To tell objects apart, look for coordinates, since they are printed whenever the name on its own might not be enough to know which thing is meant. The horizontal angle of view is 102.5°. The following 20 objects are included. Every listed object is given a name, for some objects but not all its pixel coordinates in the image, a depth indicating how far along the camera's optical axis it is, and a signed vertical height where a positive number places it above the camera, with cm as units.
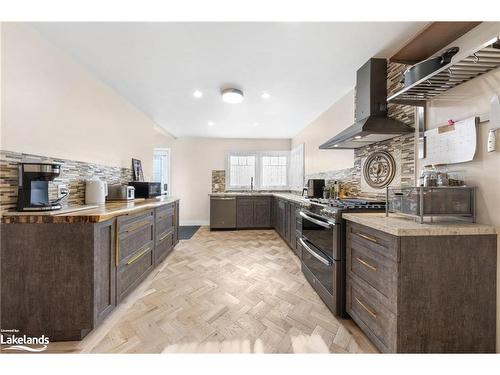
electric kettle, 219 -8
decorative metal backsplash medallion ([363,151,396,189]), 205 +20
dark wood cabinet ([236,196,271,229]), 485 -62
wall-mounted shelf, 111 +74
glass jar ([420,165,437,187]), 144 +7
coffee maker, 147 +2
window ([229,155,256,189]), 553 +34
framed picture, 334 +27
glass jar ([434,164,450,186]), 141 +6
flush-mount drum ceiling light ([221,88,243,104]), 263 +122
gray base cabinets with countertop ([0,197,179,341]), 135 -60
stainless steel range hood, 183 +79
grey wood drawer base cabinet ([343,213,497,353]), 117 -59
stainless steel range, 168 -55
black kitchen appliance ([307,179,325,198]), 330 -2
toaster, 267 -10
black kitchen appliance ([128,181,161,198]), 316 -5
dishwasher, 484 -65
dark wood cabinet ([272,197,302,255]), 315 -62
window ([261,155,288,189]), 558 +41
